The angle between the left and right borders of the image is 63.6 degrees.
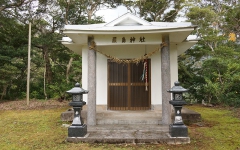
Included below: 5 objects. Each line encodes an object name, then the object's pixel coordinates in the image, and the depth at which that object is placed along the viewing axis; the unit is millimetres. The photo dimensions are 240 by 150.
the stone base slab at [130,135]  4527
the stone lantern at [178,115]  4621
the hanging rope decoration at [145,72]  7401
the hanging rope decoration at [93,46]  5656
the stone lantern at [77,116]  4738
